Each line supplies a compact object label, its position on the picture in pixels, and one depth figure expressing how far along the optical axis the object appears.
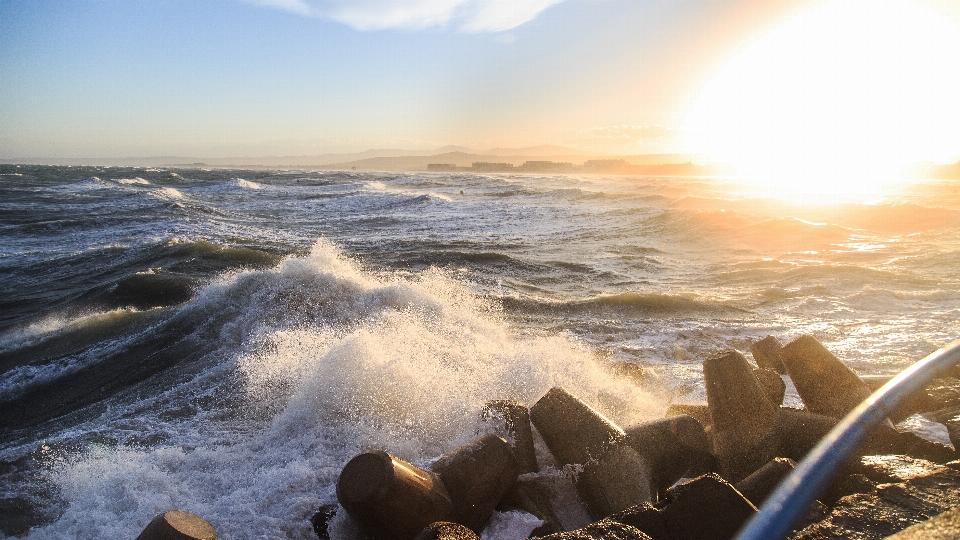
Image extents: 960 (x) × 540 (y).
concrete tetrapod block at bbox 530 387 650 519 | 2.99
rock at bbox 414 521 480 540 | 2.25
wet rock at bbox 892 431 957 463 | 3.04
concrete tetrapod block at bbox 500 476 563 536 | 2.88
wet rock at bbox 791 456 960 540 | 2.08
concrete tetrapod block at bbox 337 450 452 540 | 2.51
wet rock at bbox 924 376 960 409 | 3.89
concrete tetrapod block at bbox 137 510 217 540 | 2.24
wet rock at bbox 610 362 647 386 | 5.50
